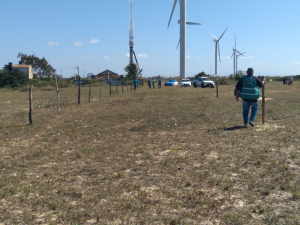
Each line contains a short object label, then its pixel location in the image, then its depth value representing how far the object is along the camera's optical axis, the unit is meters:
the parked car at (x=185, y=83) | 44.41
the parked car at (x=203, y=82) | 38.16
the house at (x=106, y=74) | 91.35
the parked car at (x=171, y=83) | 50.22
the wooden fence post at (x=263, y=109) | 9.36
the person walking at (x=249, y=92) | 8.71
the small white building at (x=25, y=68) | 62.53
